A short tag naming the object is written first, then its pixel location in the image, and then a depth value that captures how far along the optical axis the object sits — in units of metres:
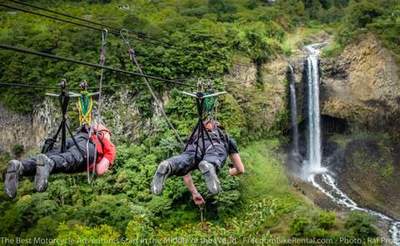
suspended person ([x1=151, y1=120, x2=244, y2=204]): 7.57
